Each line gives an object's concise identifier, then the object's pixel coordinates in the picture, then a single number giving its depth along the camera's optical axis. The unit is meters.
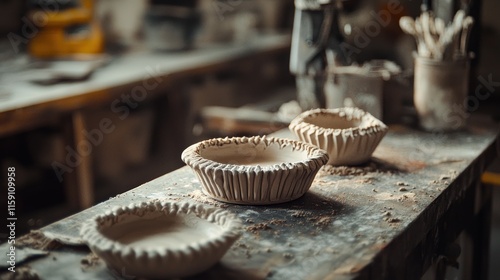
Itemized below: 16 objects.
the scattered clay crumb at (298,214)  1.54
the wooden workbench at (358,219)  1.29
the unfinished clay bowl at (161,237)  1.16
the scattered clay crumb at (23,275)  1.23
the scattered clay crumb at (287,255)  1.32
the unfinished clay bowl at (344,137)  1.83
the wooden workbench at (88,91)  2.95
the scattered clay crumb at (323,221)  1.49
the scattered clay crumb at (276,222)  1.49
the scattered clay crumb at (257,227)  1.46
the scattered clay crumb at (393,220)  1.51
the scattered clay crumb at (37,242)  1.38
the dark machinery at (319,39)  2.44
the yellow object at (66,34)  4.05
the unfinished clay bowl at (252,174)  1.52
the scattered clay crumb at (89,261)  1.29
